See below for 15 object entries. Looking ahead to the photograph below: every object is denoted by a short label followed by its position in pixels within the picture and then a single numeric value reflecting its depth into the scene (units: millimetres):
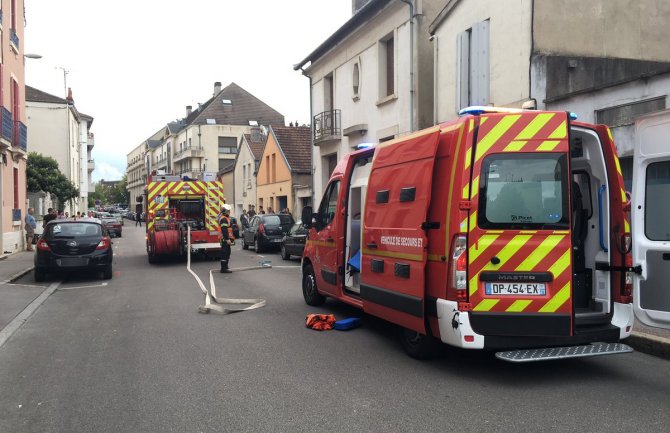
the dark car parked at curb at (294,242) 17688
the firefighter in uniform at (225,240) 14930
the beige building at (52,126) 41531
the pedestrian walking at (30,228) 22000
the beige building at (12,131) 19547
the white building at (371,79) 17312
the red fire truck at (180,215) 17094
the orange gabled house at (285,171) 31328
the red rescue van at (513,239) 5281
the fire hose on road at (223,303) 8953
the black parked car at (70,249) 13078
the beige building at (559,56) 10094
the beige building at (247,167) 41281
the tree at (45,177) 30891
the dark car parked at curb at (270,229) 21672
